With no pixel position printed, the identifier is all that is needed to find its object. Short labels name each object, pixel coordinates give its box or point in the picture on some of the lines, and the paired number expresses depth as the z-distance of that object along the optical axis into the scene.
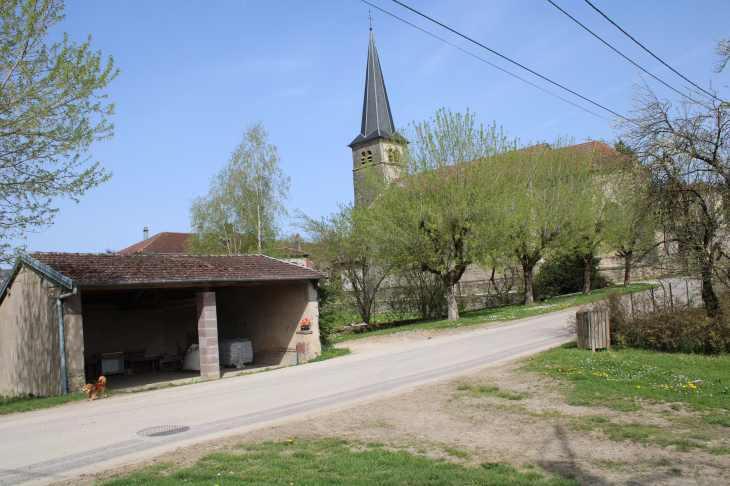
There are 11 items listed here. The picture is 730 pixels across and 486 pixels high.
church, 40.58
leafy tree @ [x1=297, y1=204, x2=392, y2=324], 25.25
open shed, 11.65
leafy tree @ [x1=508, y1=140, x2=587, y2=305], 26.09
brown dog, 10.84
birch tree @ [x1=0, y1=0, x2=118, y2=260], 11.20
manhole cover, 7.19
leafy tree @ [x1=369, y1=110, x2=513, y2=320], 21.05
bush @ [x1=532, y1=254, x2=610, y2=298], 32.62
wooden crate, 11.45
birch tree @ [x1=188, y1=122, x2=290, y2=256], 30.06
